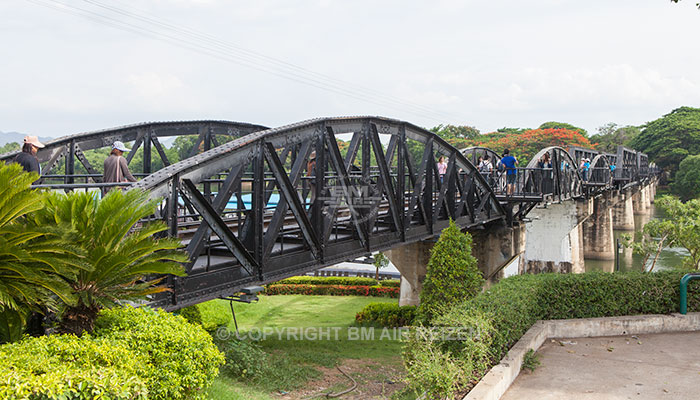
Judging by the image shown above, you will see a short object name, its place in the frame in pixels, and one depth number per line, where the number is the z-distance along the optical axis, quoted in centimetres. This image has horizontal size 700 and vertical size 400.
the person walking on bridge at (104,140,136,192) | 958
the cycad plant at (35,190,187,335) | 525
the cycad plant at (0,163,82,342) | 484
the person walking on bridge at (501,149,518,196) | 2148
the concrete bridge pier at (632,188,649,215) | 8597
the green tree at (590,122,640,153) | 10862
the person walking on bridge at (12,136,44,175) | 825
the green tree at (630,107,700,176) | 8257
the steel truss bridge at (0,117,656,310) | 791
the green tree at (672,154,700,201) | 6650
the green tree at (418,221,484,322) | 1513
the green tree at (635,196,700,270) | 2719
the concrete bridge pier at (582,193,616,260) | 5244
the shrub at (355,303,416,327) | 2457
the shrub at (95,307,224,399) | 515
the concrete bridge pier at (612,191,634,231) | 6844
